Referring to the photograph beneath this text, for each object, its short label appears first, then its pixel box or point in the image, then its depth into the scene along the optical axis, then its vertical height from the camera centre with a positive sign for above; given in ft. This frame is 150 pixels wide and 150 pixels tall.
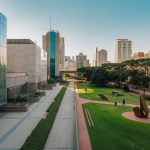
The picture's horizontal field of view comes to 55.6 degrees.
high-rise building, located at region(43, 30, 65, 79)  272.21 +34.25
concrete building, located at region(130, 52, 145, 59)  336.15 +45.18
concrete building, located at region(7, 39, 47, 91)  133.92 +14.00
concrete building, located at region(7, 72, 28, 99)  89.80 -8.27
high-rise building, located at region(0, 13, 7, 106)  67.16 +6.77
